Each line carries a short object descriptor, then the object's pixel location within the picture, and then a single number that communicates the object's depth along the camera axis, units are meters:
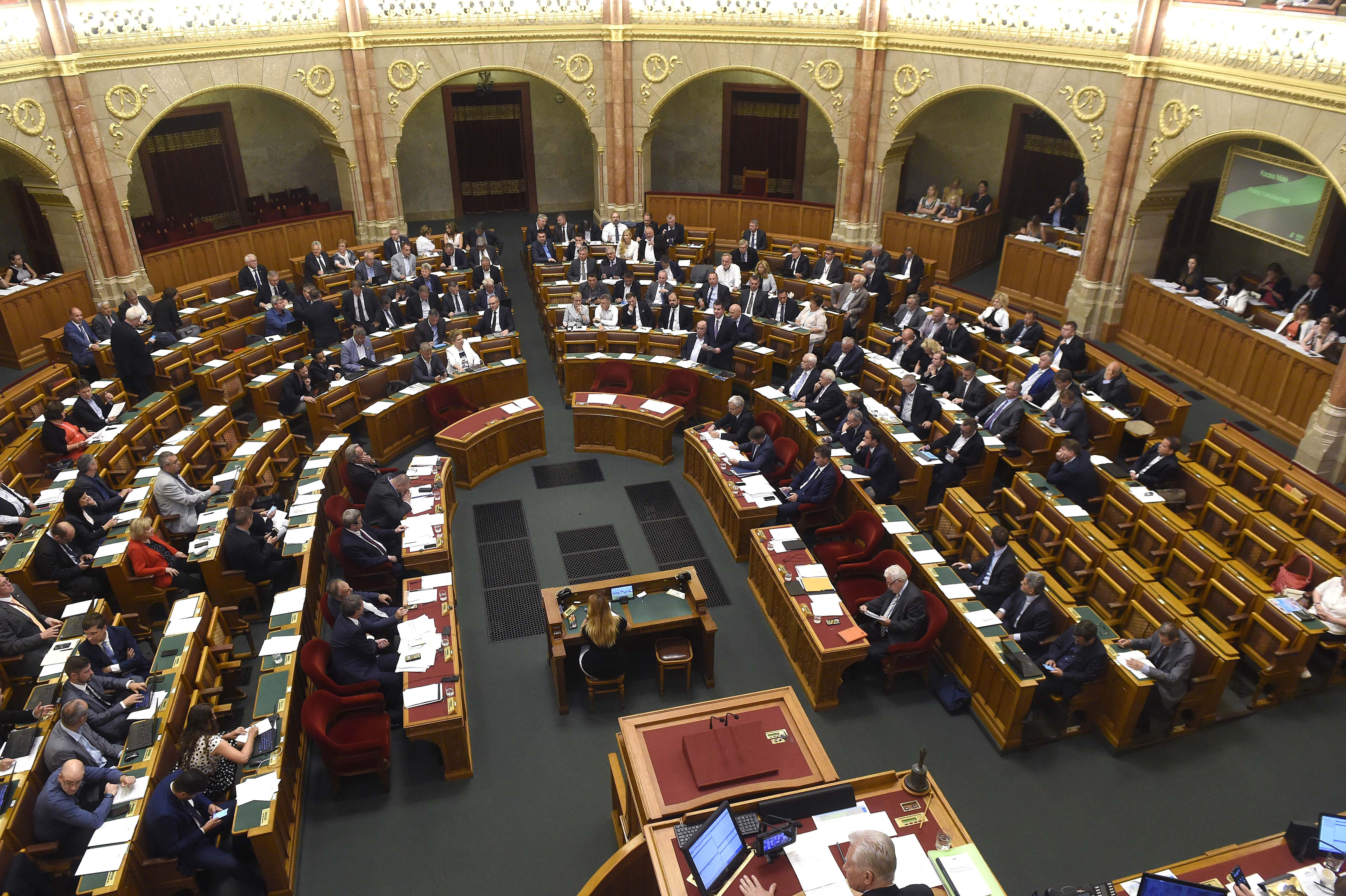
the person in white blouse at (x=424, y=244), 18.06
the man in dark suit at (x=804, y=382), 12.73
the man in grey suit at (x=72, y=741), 6.79
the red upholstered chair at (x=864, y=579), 9.27
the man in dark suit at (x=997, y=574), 8.89
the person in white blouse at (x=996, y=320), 14.12
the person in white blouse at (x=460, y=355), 13.52
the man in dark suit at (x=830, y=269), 16.47
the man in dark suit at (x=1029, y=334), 13.61
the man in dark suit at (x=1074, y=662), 7.73
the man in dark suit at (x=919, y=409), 12.11
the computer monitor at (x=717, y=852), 5.46
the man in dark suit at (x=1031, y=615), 8.20
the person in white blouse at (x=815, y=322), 14.45
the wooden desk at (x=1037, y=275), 16.03
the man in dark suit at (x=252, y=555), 9.18
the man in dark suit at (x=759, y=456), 11.08
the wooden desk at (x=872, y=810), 5.52
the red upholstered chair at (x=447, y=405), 13.00
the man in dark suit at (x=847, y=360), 13.30
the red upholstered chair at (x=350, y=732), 7.27
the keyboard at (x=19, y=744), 6.87
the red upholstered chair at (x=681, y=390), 13.38
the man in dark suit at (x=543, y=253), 17.78
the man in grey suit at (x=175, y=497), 10.02
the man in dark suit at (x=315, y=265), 16.75
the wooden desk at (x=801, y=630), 8.33
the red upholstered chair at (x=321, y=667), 7.55
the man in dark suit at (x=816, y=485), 10.52
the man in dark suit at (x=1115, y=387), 11.95
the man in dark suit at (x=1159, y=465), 10.43
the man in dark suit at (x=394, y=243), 16.88
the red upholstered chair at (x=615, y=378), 13.64
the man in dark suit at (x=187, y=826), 6.26
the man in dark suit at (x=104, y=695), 7.26
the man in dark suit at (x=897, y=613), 8.52
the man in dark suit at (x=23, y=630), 8.12
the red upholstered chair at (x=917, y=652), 8.49
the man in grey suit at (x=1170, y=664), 7.67
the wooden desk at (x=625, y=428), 12.62
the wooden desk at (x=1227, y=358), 12.23
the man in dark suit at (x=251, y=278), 15.98
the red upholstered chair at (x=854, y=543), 9.65
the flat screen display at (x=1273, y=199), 12.22
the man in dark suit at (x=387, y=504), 10.01
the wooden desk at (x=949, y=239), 17.66
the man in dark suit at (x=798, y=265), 16.75
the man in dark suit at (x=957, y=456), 11.02
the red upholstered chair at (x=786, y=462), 11.37
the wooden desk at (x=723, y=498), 10.49
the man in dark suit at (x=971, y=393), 12.41
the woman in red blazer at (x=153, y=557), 9.06
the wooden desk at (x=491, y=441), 12.02
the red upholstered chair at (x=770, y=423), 11.99
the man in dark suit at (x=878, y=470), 10.58
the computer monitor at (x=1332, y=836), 5.91
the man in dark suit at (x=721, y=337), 13.88
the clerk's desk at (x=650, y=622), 8.41
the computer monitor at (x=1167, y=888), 5.15
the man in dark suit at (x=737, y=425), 11.66
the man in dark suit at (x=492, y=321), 14.71
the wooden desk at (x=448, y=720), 7.40
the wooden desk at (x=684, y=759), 6.37
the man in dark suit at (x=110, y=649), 7.73
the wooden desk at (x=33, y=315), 14.23
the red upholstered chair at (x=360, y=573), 9.40
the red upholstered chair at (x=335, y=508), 9.91
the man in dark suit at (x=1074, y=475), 10.29
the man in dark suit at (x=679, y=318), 14.68
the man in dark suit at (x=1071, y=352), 13.00
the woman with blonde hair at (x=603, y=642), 7.96
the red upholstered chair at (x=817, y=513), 10.65
